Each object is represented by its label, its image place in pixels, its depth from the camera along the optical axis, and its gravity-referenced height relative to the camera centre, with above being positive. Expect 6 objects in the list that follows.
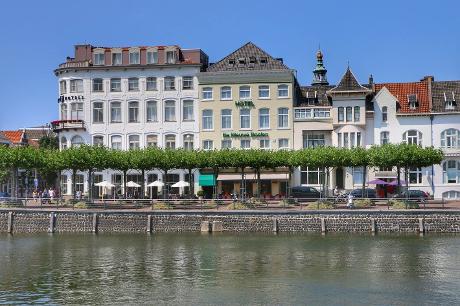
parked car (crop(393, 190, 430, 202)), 61.16 -1.17
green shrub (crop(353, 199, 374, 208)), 60.17 -1.76
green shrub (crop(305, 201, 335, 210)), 59.50 -1.89
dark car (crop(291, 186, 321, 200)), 68.88 -0.96
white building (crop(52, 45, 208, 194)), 79.88 +9.88
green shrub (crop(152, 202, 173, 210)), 61.93 -1.95
